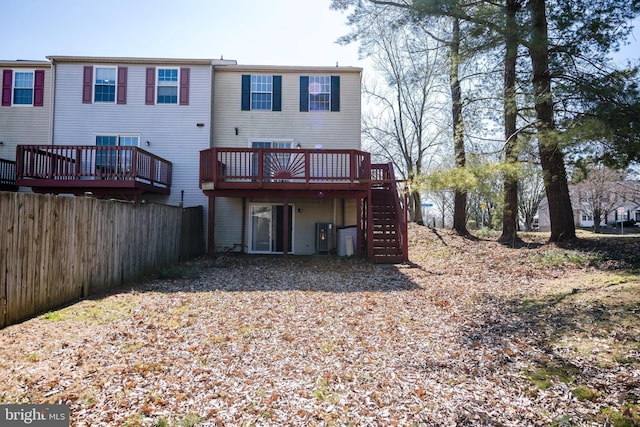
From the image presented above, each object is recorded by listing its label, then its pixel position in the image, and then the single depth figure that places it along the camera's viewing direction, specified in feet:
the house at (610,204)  76.52
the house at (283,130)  45.80
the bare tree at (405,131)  71.17
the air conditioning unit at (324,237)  45.03
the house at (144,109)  44.83
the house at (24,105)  44.93
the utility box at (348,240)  41.16
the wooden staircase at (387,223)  35.96
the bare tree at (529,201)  92.19
